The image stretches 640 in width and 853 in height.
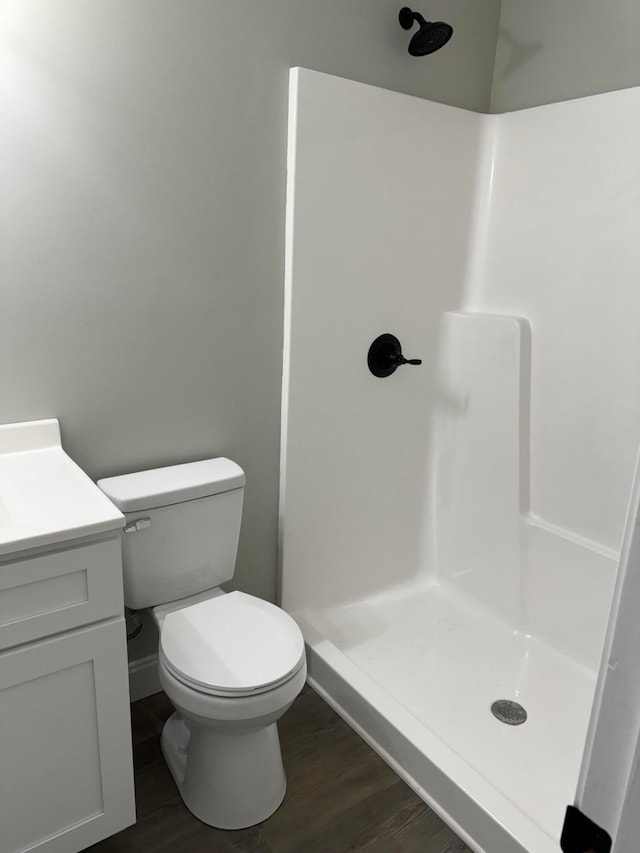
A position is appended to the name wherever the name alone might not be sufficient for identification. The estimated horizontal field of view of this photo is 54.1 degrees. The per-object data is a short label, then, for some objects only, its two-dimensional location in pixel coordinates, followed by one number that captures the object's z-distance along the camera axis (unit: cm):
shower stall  182
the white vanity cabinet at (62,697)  116
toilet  143
